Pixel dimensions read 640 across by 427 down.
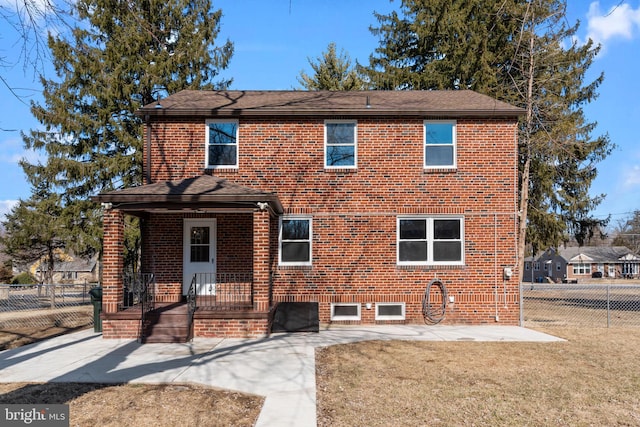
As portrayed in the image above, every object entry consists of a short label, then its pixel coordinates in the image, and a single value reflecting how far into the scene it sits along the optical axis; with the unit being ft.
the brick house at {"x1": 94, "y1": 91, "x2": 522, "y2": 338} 39.68
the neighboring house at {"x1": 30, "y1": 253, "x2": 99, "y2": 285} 217.77
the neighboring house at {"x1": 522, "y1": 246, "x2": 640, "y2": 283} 205.98
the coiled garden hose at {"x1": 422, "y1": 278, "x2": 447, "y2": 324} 39.40
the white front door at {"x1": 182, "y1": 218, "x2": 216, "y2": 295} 39.70
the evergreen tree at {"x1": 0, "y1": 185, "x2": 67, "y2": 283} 63.98
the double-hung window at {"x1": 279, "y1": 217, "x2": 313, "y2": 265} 40.16
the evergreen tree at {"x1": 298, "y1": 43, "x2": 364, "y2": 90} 95.03
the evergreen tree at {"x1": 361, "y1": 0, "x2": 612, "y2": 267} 63.26
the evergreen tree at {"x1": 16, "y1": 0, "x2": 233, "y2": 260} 63.21
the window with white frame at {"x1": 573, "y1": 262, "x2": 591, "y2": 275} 206.28
